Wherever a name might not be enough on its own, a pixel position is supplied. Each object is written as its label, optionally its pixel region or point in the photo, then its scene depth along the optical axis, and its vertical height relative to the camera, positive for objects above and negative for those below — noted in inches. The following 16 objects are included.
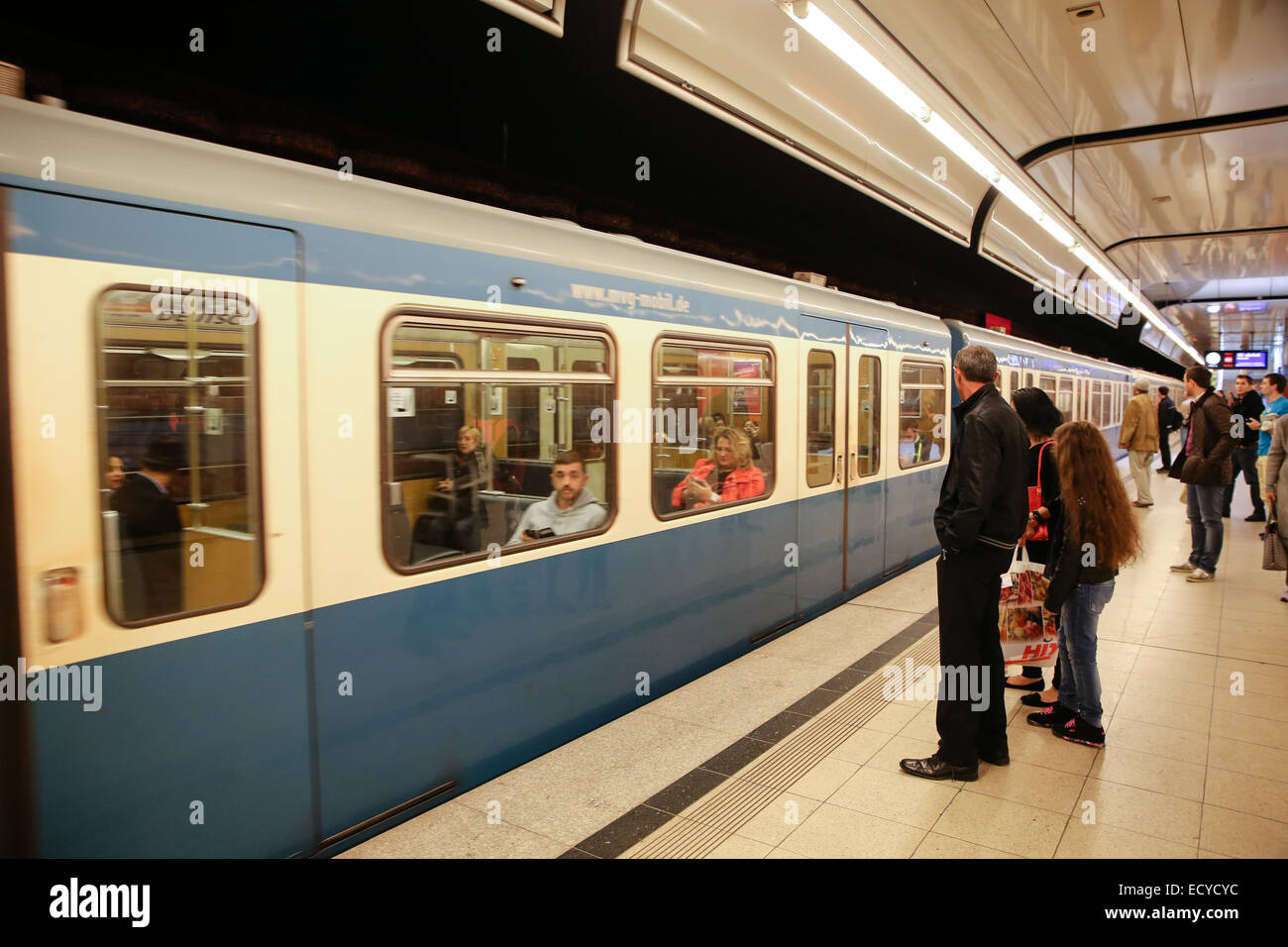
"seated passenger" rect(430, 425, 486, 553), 125.0 -10.2
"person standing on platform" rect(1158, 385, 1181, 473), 608.7 +3.2
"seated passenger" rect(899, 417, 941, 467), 291.7 -7.6
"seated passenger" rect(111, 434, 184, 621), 90.1 -12.2
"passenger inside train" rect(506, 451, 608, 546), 140.3 -14.7
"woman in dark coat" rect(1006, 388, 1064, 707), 160.2 -5.3
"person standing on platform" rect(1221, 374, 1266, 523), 368.8 +2.2
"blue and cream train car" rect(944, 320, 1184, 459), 371.9 +29.9
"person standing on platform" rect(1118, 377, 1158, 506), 423.2 -3.4
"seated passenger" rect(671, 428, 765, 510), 179.0 -11.9
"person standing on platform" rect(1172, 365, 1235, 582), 262.7 -10.9
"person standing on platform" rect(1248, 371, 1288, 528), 288.8 +8.3
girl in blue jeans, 145.5 -22.0
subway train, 84.6 -8.1
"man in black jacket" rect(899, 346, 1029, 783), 133.0 -21.1
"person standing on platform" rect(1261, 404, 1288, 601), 211.0 -13.3
